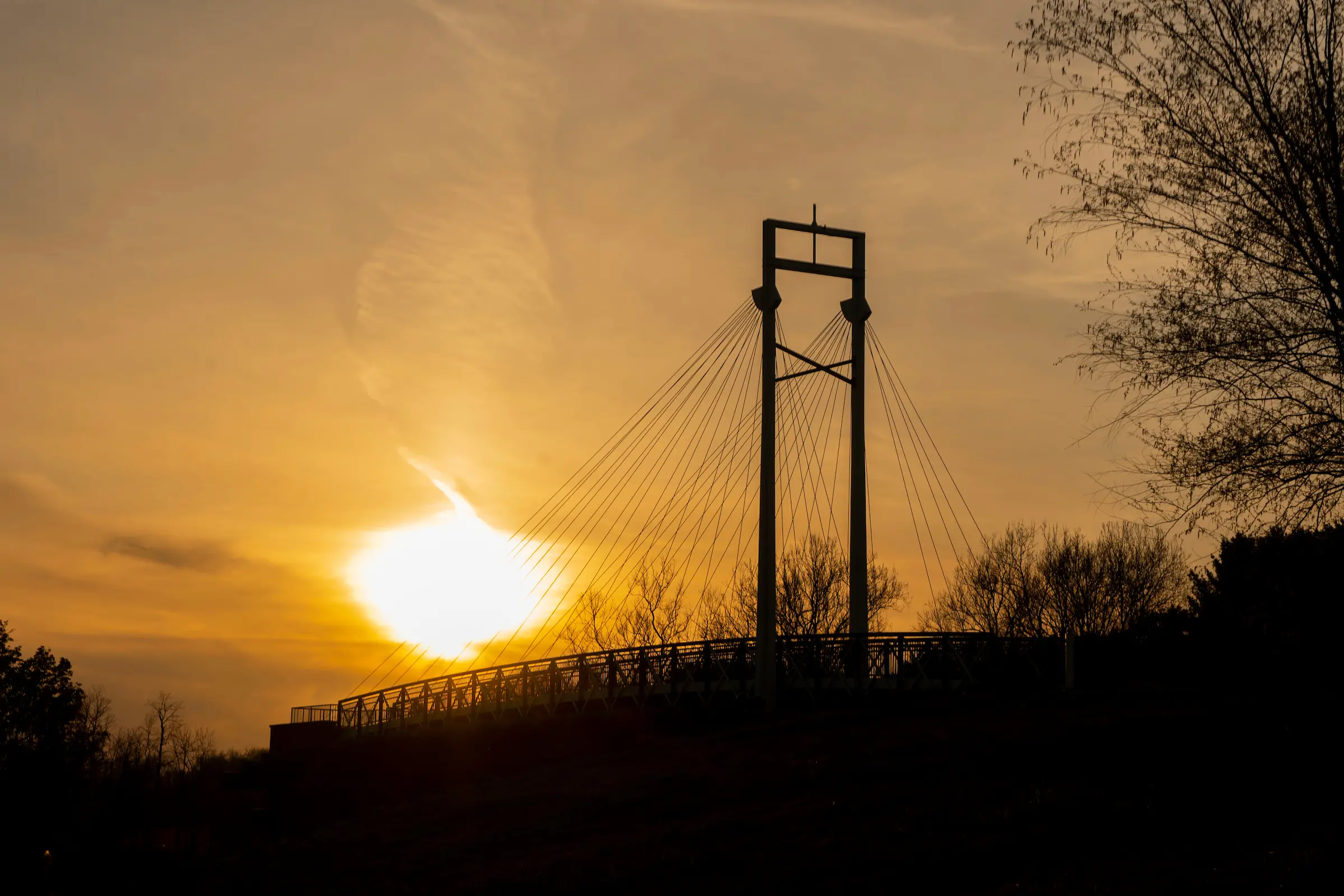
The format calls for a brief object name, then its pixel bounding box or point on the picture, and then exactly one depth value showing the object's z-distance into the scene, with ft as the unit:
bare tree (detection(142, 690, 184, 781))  305.73
